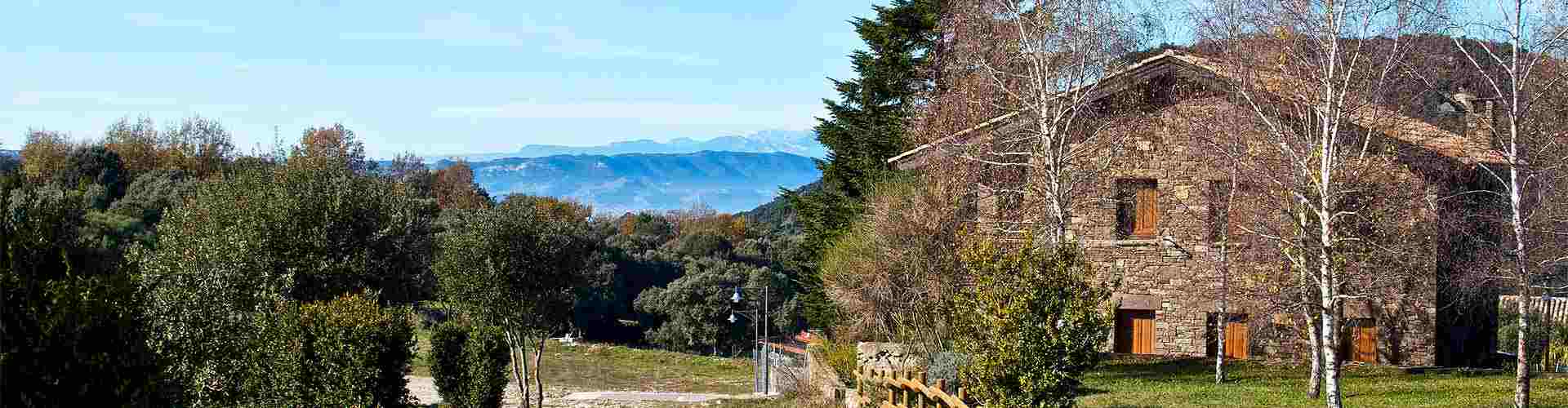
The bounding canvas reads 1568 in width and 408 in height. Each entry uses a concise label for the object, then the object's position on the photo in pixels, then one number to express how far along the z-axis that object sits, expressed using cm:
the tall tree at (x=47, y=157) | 6856
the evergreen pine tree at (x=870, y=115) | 3250
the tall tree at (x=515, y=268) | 2789
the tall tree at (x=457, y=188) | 8500
